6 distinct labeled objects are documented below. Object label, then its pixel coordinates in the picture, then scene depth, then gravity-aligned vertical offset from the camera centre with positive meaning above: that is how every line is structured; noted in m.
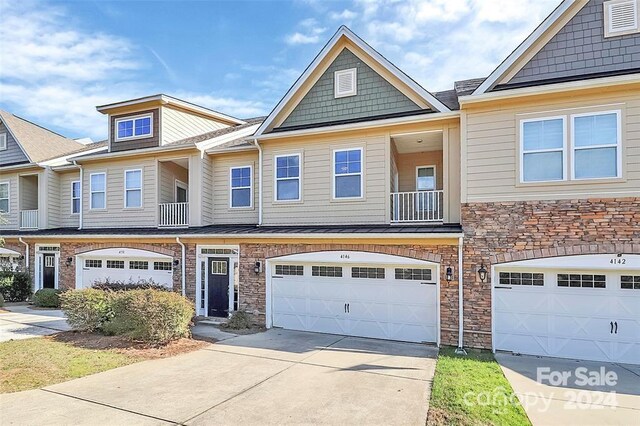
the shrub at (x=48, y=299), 15.27 -3.44
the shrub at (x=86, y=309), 10.79 -2.72
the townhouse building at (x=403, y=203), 9.02 +0.33
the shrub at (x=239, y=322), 11.87 -3.41
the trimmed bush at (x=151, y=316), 9.69 -2.67
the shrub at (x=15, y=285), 16.36 -3.16
